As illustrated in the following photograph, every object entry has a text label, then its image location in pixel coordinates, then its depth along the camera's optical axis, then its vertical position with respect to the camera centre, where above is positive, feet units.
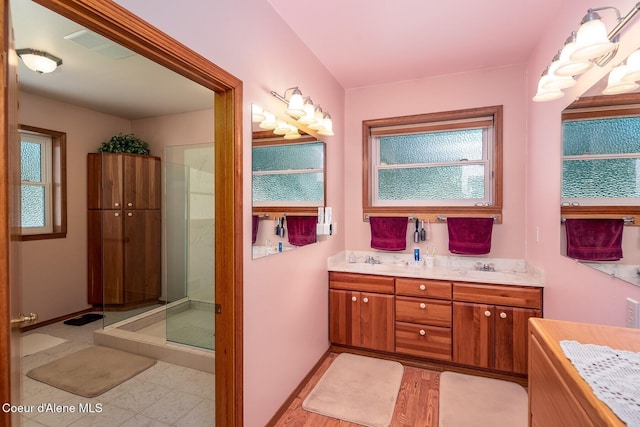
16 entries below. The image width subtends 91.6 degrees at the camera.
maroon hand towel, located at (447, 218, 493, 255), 8.72 -0.70
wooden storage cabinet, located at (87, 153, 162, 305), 12.09 -0.72
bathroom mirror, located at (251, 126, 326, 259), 5.89 +0.62
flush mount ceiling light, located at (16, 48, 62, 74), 7.84 +3.92
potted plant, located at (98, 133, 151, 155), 12.41 +2.68
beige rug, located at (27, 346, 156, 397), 7.52 -4.20
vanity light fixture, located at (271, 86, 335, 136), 6.48 +2.21
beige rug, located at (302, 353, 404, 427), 6.57 -4.29
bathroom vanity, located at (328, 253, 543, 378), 7.65 -2.65
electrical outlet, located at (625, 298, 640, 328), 3.91 -1.33
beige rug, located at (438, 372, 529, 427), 6.38 -4.30
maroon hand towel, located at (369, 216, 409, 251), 9.64 -0.70
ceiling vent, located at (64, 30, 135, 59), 7.12 +4.01
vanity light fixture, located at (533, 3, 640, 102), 4.11 +2.30
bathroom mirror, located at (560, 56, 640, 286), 3.99 +0.60
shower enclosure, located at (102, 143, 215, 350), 9.48 -1.71
